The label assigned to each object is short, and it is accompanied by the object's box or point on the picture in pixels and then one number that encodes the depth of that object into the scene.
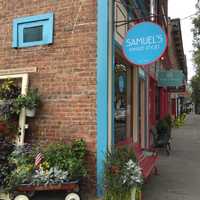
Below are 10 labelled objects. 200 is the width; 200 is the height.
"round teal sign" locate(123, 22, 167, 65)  3.97
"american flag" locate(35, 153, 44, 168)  4.09
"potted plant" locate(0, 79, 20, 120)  4.40
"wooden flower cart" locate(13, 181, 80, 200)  3.83
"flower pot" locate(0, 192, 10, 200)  3.91
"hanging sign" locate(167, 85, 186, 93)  13.20
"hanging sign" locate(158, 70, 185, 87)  9.78
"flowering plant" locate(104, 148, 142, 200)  3.62
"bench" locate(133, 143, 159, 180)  4.45
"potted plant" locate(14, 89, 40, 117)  4.31
